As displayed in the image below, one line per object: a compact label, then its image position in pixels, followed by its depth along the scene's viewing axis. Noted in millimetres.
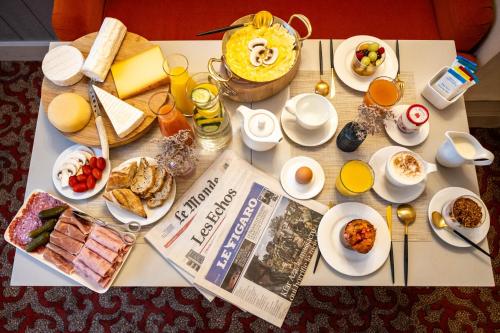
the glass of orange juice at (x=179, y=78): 1209
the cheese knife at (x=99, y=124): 1224
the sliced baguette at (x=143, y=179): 1171
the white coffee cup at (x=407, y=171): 1166
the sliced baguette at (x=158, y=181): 1178
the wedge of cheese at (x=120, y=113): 1216
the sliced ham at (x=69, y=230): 1158
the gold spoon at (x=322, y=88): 1317
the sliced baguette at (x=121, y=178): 1165
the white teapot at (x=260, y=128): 1180
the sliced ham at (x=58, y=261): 1142
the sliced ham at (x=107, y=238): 1149
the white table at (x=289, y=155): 1149
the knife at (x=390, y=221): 1155
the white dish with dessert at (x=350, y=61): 1322
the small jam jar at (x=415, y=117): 1218
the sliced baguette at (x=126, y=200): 1148
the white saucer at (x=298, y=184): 1220
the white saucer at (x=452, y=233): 1156
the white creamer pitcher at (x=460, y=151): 1145
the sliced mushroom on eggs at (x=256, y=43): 1271
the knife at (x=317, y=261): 1159
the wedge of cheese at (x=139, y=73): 1279
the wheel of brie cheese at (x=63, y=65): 1265
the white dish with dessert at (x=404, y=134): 1261
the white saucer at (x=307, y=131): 1266
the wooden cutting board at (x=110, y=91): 1239
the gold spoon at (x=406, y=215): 1180
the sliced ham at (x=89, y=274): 1119
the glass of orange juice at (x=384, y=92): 1231
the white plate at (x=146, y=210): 1186
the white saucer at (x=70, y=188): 1214
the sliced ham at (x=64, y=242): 1147
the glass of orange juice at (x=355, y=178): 1163
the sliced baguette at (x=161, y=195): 1184
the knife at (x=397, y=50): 1363
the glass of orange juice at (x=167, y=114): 1131
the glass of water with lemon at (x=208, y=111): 1141
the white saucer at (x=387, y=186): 1205
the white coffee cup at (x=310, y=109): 1232
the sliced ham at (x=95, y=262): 1119
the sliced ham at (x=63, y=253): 1147
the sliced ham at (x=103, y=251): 1133
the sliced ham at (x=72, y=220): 1167
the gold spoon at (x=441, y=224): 1149
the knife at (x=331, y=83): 1331
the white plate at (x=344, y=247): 1143
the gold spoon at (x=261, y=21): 1258
